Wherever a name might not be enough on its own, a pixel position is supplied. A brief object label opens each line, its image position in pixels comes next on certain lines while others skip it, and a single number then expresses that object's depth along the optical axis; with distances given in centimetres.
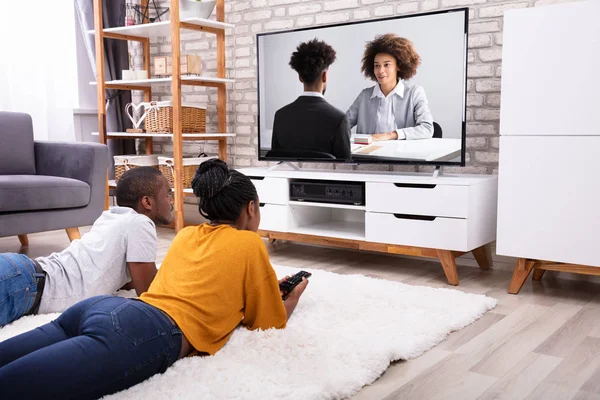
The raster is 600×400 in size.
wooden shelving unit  389
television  293
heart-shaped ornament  424
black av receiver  312
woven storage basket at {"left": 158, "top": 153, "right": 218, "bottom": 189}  412
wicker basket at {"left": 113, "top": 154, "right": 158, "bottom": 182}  428
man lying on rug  201
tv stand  280
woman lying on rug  129
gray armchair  315
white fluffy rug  154
